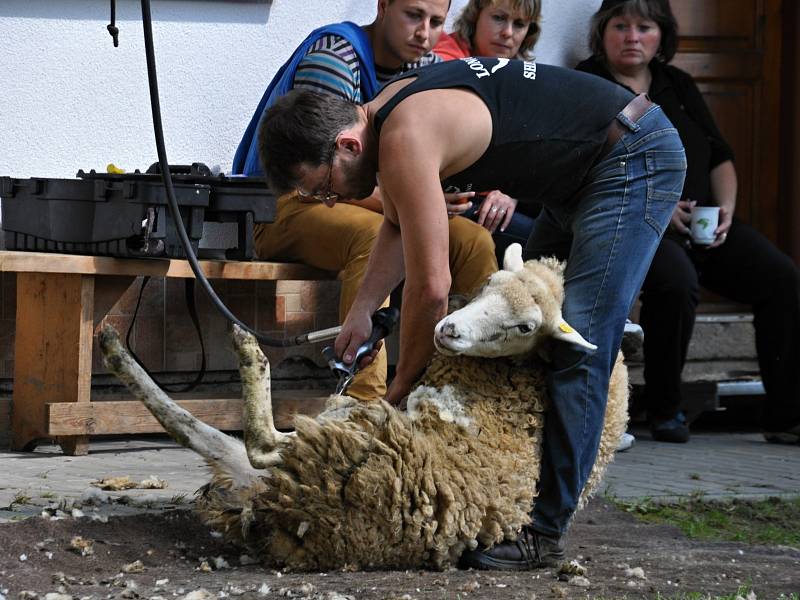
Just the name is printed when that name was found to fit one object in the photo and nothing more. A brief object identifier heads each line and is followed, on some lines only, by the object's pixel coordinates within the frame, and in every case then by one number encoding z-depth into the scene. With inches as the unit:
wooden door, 550.9
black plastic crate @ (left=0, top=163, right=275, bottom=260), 374.6
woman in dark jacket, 456.1
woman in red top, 437.1
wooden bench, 385.1
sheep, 246.5
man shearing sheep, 246.5
